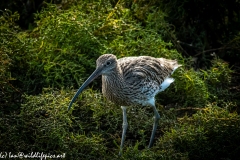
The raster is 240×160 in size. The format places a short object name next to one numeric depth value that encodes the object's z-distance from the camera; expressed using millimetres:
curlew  13555
